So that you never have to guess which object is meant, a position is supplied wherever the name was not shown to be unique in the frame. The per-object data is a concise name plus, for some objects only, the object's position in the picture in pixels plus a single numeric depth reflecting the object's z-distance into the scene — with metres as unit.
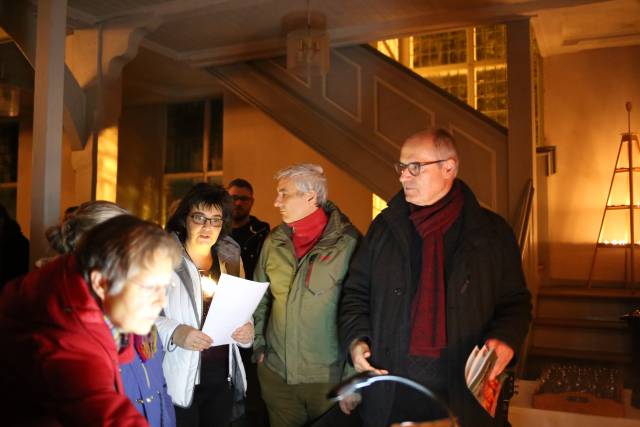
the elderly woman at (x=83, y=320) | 1.05
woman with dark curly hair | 2.07
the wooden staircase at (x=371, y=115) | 4.56
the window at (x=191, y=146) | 8.23
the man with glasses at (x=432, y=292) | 1.87
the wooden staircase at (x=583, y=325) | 4.28
